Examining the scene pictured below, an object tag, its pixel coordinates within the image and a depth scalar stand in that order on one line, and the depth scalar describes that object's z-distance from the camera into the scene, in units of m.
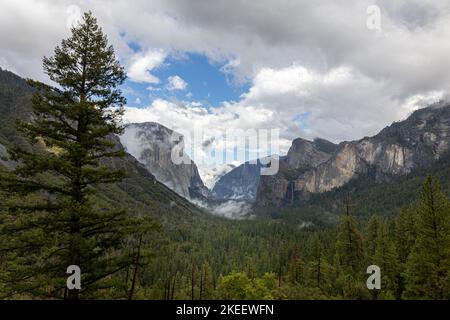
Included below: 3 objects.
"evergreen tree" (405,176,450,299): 29.47
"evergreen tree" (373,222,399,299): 43.16
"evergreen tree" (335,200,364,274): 43.00
